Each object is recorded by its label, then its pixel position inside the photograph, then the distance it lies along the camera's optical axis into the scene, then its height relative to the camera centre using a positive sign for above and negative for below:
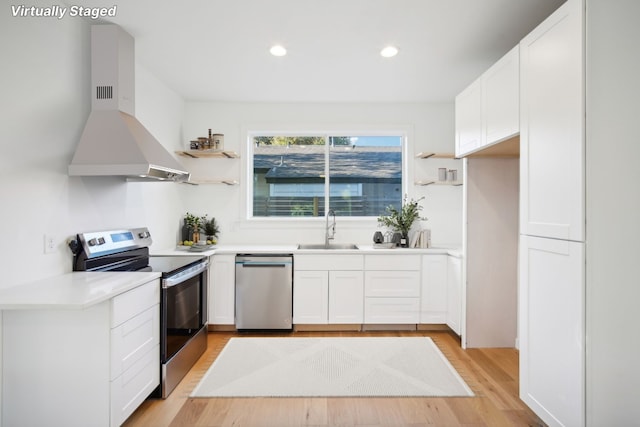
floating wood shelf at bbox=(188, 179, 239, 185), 4.10 +0.36
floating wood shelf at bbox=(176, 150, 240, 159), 3.99 +0.67
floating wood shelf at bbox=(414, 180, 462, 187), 4.09 +0.37
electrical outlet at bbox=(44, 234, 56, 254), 2.16 -0.20
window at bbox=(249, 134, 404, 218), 4.45 +0.49
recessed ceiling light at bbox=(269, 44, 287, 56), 2.86 +1.32
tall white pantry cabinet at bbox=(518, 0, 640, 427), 1.63 +0.03
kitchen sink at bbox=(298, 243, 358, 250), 4.18 -0.38
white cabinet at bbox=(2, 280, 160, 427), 1.79 -0.79
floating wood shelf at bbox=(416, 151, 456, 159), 4.05 +0.68
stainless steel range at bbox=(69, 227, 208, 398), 2.40 -0.55
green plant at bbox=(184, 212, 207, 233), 4.10 -0.11
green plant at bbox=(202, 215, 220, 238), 4.18 -0.18
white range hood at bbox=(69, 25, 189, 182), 2.31 +0.59
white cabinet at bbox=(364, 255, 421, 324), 3.72 -0.77
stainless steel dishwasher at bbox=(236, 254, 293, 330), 3.64 -0.80
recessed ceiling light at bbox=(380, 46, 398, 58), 2.86 +1.33
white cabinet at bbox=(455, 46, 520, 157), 2.34 +0.81
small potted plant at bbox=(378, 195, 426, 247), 4.07 -0.06
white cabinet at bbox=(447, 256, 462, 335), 3.44 -0.79
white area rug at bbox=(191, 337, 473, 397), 2.51 -1.24
